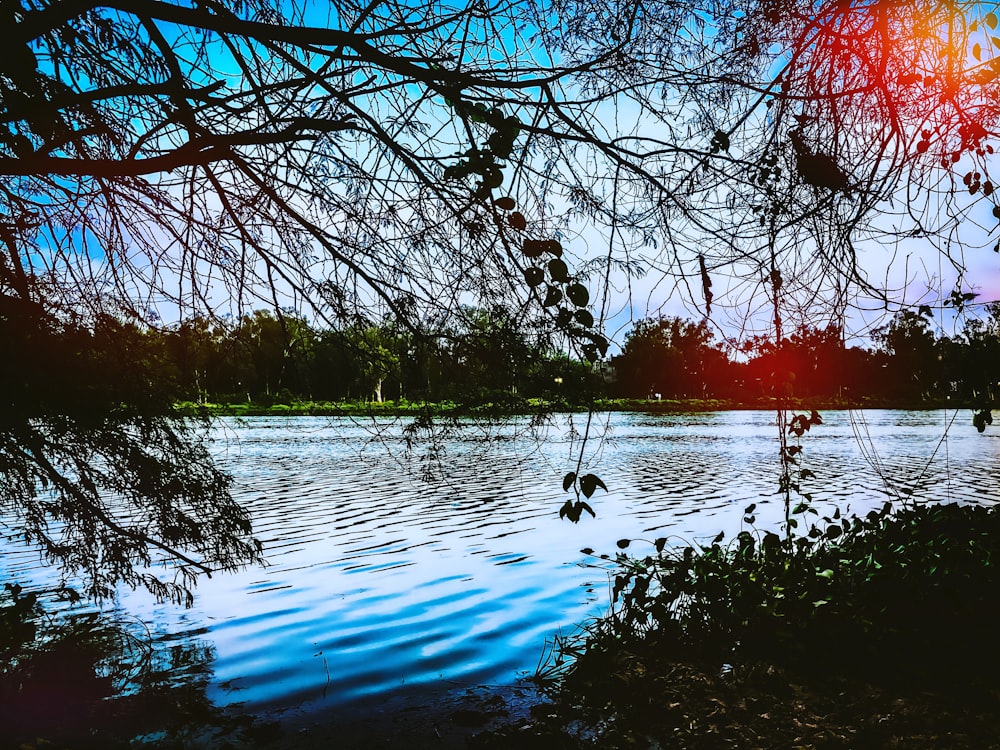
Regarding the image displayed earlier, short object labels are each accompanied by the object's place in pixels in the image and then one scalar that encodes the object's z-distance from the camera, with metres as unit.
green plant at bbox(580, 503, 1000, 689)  4.68
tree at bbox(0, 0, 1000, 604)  2.90
